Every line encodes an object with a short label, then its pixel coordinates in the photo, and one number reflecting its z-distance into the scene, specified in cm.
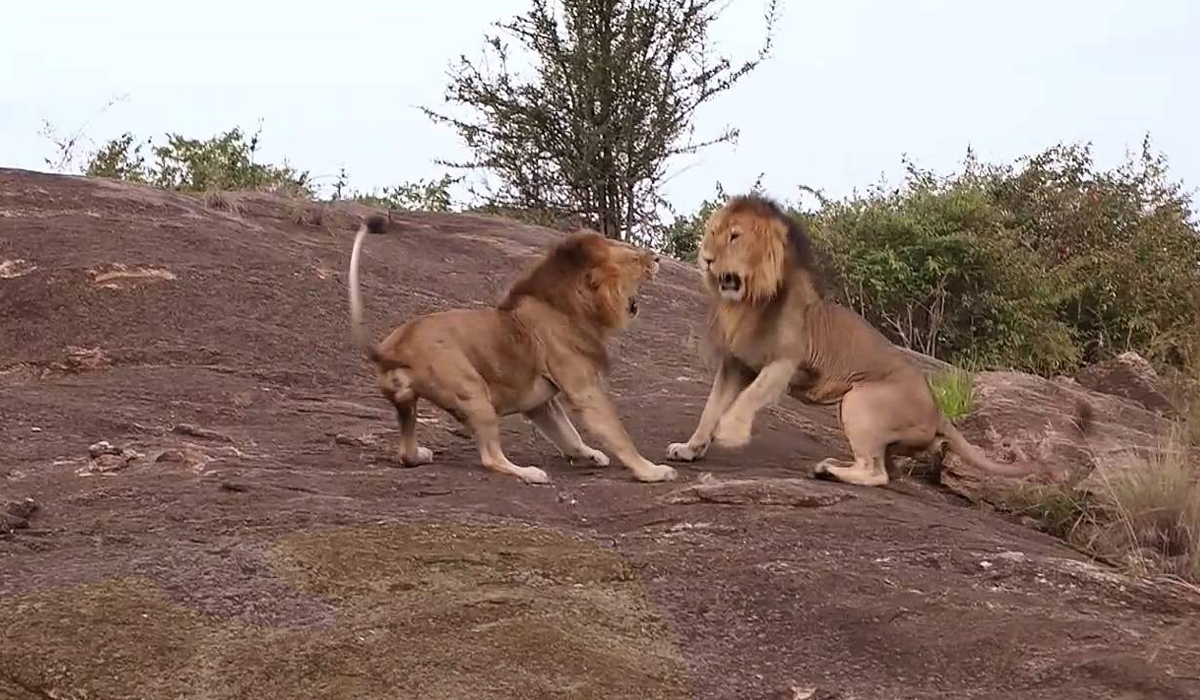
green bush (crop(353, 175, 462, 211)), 2011
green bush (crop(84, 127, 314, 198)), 1838
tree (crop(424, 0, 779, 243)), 1870
